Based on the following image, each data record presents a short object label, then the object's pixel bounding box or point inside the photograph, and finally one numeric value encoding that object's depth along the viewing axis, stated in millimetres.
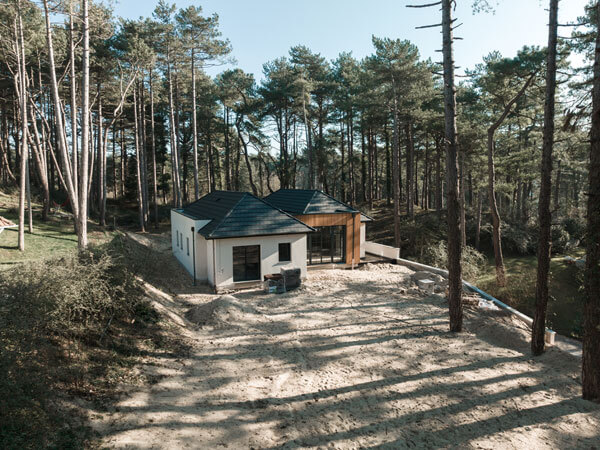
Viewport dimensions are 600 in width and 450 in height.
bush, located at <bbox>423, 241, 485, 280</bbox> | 17938
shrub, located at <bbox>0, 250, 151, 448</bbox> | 4555
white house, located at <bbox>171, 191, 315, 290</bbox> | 14852
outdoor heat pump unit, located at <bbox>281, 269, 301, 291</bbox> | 14702
